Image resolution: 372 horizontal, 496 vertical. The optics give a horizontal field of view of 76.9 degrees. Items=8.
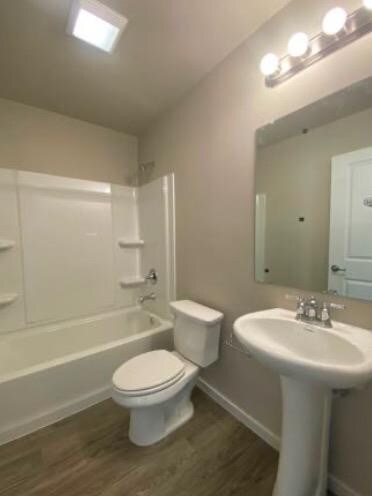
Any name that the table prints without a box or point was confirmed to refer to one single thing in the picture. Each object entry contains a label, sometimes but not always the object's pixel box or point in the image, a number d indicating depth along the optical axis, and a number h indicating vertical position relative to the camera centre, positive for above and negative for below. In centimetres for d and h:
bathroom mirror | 101 +16
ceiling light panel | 115 +110
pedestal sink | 88 -68
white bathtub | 146 -99
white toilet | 130 -86
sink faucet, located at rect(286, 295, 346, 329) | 104 -38
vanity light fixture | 94 +83
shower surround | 159 -50
